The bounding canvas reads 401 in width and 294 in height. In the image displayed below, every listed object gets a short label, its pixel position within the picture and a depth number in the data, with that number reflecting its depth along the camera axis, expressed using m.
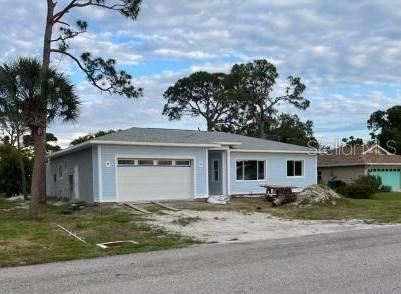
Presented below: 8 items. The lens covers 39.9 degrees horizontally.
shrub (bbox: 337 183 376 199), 34.22
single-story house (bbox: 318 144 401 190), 44.84
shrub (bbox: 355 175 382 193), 39.92
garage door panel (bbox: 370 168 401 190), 45.84
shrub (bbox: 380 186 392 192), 42.72
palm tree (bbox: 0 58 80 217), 19.39
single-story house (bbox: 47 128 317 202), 25.22
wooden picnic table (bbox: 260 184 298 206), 26.59
